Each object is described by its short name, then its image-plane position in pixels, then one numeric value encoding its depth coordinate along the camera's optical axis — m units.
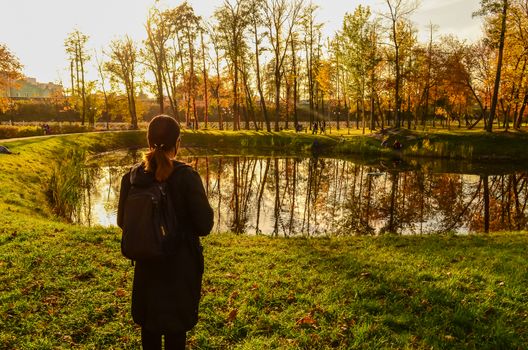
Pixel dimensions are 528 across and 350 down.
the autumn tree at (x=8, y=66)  33.50
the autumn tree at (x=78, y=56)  61.09
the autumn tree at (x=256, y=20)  49.34
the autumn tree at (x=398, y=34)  41.75
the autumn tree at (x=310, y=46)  54.41
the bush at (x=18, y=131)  36.25
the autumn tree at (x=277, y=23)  49.59
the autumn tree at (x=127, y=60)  58.66
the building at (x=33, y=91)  184.18
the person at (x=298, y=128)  52.31
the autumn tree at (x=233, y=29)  49.69
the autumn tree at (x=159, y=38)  51.22
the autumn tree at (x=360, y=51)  46.81
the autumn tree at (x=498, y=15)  34.16
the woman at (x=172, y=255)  3.33
